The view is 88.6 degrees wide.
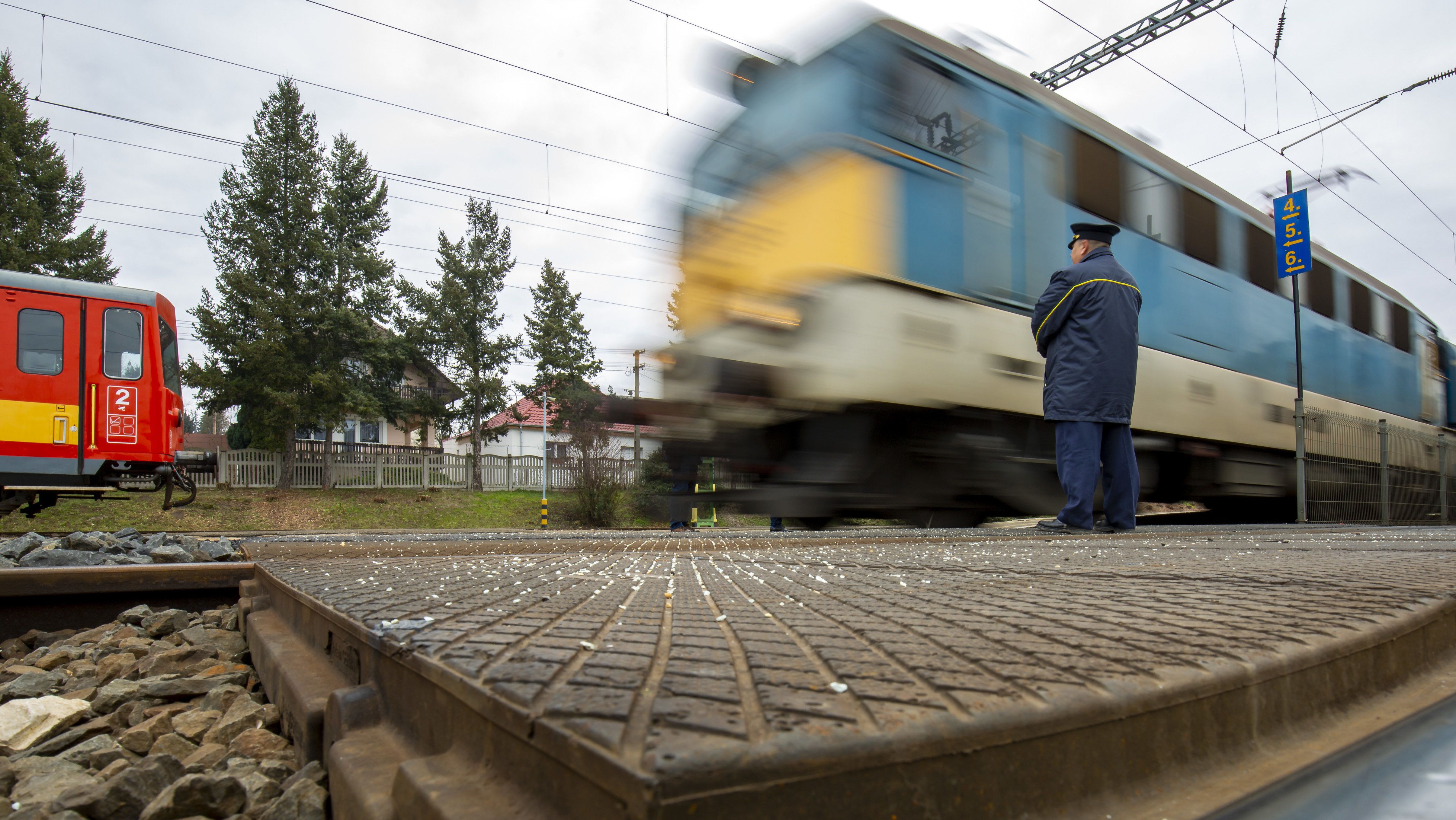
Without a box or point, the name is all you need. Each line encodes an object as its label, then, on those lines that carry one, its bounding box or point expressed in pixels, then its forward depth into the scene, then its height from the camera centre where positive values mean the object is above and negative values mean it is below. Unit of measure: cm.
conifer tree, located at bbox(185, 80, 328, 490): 2156 +501
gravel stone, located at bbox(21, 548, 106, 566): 346 -52
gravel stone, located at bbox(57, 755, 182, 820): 98 -47
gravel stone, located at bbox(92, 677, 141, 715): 163 -55
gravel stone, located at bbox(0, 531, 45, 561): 394 -55
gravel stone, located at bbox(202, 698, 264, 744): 136 -52
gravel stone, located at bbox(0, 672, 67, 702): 175 -57
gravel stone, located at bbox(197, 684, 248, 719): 155 -54
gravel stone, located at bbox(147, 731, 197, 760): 136 -55
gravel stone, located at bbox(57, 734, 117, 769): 129 -54
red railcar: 858 +65
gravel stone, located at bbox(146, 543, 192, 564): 354 -52
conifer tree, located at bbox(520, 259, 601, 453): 2841 +399
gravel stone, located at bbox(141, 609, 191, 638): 246 -59
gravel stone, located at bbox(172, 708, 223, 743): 144 -54
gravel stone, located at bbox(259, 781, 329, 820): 92 -45
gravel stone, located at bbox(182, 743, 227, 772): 123 -52
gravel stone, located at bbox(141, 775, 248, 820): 96 -46
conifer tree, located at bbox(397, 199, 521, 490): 2622 +418
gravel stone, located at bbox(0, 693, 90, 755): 142 -54
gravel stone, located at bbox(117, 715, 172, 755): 141 -55
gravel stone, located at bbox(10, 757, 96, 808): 110 -52
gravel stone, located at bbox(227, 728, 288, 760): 127 -52
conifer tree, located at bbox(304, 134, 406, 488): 2220 +439
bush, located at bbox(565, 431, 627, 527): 1772 -101
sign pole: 796 +216
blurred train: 476 +112
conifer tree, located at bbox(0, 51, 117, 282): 1980 +692
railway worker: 401 +37
